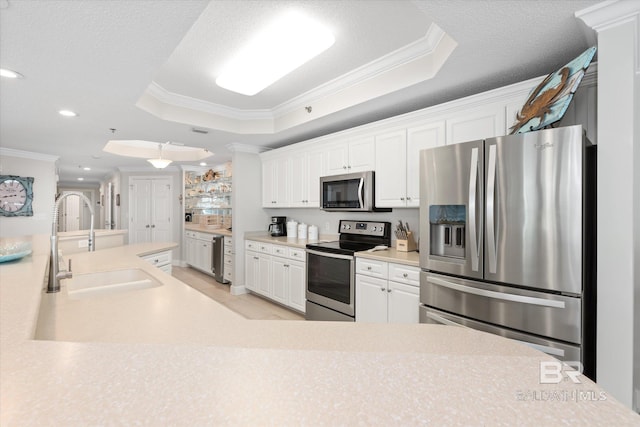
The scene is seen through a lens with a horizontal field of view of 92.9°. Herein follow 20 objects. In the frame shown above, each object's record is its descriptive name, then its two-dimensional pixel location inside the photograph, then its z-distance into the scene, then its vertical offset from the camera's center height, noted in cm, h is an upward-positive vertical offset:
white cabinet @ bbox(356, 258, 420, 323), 252 -69
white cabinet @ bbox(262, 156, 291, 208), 434 +48
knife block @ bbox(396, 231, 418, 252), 299 -30
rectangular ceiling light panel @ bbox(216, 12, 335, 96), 202 +123
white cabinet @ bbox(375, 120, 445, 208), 275 +52
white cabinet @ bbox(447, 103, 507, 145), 230 +73
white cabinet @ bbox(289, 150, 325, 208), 385 +49
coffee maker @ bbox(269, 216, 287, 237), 465 -19
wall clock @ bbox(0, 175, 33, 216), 480 +29
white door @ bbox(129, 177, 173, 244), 706 +9
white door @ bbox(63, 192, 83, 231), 1165 -6
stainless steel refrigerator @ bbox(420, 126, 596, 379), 161 -14
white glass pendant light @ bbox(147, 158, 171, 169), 484 +83
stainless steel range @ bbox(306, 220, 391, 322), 304 -60
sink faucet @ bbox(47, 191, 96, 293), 158 -30
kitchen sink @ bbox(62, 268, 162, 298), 191 -46
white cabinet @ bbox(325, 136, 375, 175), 324 +66
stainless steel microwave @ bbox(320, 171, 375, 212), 320 +25
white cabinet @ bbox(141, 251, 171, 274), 310 -49
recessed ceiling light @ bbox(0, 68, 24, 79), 210 +98
